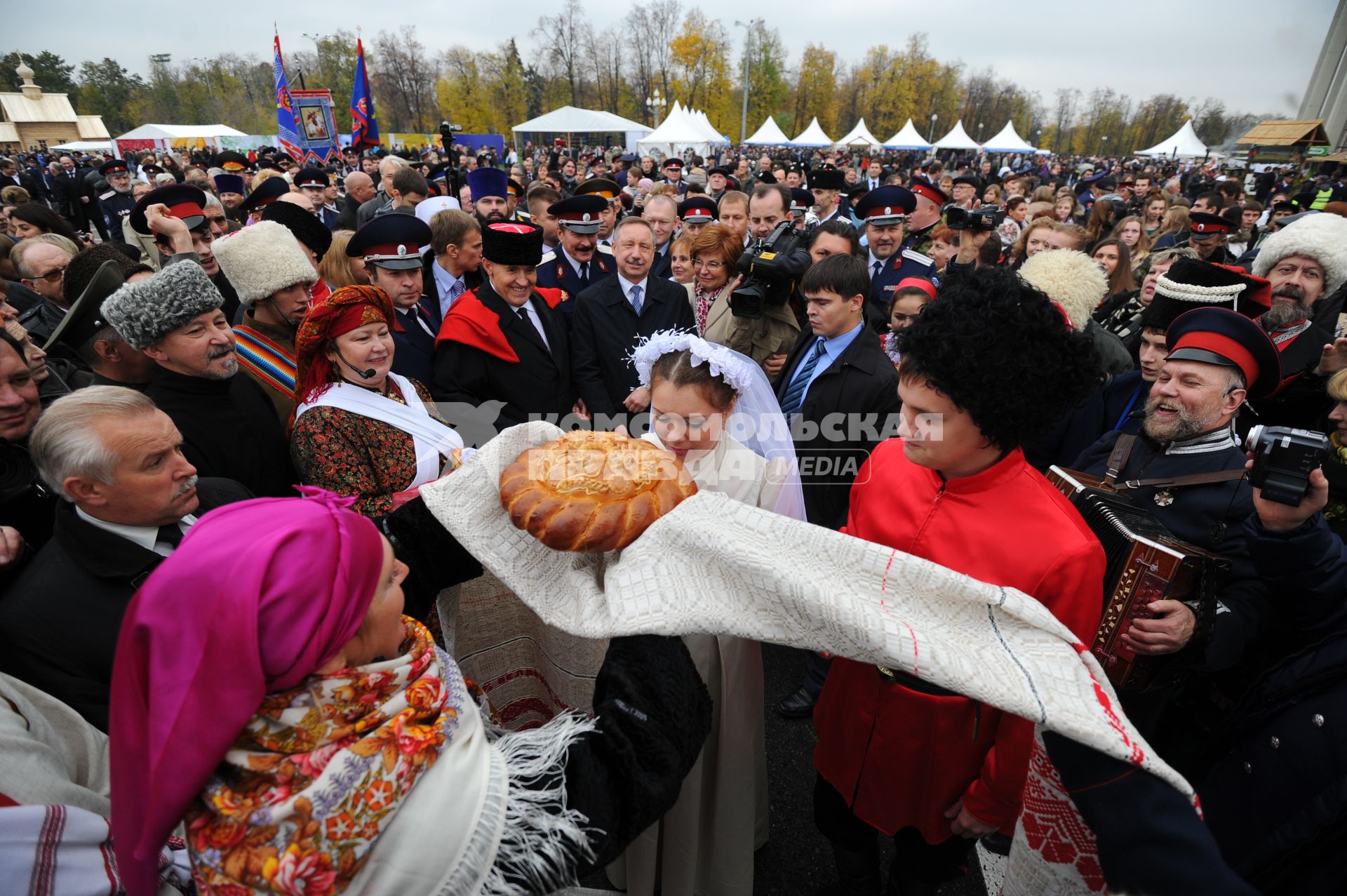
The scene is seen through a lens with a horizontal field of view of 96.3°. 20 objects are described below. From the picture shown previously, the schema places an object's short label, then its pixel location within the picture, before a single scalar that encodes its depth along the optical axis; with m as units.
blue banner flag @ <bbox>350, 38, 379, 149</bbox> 16.08
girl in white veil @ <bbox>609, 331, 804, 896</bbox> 2.11
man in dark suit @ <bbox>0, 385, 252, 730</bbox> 1.65
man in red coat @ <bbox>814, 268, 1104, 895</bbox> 1.70
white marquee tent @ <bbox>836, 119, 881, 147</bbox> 34.60
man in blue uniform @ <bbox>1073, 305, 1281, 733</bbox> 2.10
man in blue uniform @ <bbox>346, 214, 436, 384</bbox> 4.19
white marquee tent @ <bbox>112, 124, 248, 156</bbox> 30.72
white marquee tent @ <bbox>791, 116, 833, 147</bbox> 34.28
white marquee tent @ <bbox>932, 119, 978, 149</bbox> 32.44
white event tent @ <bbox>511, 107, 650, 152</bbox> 25.16
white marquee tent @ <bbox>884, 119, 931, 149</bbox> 33.50
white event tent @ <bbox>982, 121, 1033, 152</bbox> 33.34
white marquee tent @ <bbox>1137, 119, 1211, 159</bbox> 31.62
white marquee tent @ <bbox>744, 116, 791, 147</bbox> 35.23
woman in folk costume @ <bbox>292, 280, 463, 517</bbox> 2.53
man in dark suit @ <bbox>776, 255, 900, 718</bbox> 3.51
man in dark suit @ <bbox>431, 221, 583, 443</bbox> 3.84
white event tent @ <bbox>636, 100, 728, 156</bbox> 27.23
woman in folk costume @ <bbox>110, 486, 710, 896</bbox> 0.97
